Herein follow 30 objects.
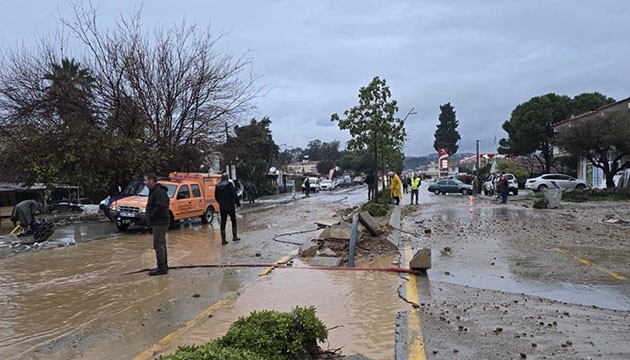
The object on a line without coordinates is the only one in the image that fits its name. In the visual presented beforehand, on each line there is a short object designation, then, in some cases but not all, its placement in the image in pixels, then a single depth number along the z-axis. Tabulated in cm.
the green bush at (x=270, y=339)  324
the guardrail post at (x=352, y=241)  910
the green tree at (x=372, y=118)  2084
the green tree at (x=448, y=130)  11581
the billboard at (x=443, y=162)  4941
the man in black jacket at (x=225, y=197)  1284
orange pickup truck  1605
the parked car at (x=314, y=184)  5805
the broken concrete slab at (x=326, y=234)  1055
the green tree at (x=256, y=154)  4459
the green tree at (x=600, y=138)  3053
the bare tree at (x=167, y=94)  2116
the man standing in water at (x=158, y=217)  886
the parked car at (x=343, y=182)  7146
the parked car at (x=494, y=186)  3800
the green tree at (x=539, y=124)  6031
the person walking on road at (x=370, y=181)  2584
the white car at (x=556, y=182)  3915
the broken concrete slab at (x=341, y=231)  1036
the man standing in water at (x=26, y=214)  1409
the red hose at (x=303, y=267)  838
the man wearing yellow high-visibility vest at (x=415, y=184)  2690
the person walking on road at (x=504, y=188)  2645
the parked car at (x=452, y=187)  4175
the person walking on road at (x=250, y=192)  3441
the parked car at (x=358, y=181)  8984
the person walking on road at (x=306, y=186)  4454
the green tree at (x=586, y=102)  6097
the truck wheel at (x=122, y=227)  1641
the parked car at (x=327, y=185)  6260
